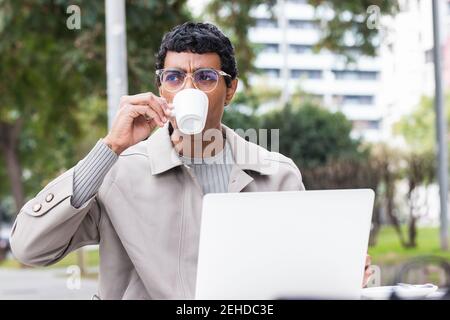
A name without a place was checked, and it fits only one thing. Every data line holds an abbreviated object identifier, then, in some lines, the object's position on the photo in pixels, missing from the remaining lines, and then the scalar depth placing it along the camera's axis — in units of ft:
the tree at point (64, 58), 28.71
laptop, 5.39
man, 6.57
